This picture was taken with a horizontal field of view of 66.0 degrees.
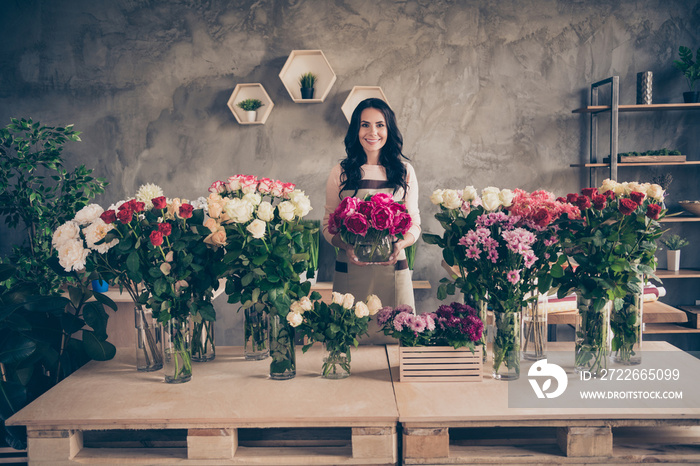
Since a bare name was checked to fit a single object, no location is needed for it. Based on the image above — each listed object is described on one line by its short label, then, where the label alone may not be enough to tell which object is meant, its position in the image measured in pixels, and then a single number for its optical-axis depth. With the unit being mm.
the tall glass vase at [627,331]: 1562
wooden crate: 1512
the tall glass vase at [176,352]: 1532
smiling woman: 2404
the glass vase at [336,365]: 1533
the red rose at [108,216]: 1416
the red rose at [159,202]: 1445
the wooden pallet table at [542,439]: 1299
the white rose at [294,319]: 1450
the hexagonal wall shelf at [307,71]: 4074
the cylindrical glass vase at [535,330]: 1555
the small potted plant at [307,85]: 4070
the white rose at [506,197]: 1540
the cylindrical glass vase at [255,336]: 1687
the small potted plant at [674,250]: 4000
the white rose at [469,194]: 1588
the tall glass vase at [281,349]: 1537
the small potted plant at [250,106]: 4121
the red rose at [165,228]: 1414
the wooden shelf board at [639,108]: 3854
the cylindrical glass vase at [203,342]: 1724
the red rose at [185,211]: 1433
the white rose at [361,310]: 1479
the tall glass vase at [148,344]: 1608
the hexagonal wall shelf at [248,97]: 4137
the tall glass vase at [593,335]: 1534
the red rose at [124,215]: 1399
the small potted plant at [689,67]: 3875
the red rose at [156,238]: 1384
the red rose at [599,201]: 1453
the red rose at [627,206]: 1433
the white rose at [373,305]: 1527
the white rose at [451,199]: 1575
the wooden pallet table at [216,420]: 1302
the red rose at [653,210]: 1438
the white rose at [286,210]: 1455
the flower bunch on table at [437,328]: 1501
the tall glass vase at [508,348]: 1526
